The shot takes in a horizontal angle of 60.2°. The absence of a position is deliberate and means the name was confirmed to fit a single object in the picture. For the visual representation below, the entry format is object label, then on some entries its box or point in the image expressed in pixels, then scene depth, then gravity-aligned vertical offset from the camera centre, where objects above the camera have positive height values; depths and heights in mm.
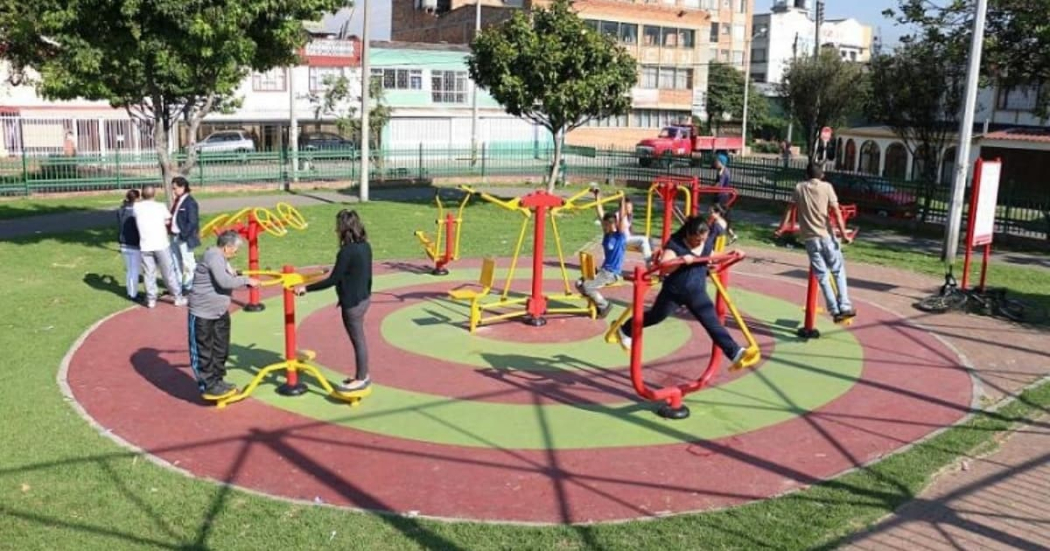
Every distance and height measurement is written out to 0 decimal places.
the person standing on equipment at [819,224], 11461 -1064
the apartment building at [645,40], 60469 +6401
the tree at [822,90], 49031 +2650
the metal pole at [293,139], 31156 -557
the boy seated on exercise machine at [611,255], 11719 -1557
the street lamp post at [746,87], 62688 +3516
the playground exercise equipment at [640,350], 8259 -2014
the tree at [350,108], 38406 +803
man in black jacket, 12297 -1395
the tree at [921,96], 25844 +1314
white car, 39025 -900
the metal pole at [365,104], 26500 +632
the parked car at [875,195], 23609 -1464
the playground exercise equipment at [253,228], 12156 -1462
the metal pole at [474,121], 39975 +361
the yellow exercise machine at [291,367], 8758 -2385
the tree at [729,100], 68562 +2751
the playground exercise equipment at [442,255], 15477 -2108
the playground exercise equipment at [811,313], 11602 -2238
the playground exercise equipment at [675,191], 12984 -822
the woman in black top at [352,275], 8375 -1374
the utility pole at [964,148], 17344 -94
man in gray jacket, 8477 -1806
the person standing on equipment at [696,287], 8500 -1413
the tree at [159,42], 14617 +1304
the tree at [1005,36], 20766 +2565
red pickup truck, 51625 -482
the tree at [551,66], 24703 +1777
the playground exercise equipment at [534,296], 11484 -2171
